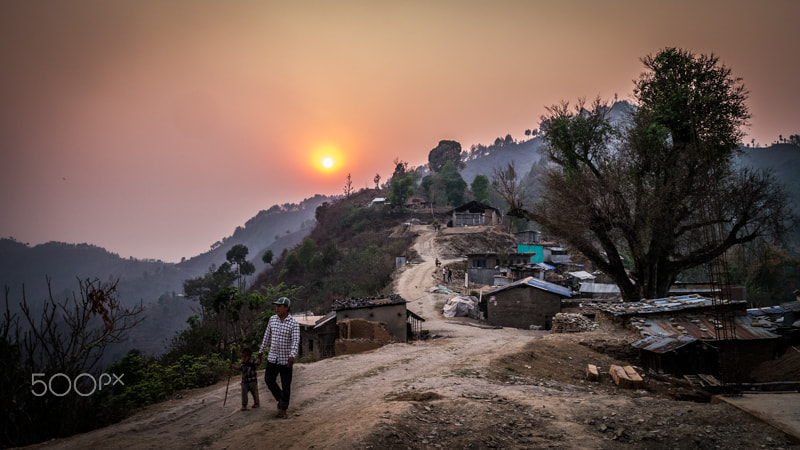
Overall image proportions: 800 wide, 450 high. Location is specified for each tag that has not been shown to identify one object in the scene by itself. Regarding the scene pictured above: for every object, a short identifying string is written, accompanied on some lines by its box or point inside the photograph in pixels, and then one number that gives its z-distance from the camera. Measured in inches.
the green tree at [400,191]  2970.0
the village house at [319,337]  687.7
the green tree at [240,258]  2640.3
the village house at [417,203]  3110.2
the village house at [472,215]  2554.1
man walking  254.2
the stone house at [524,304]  923.4
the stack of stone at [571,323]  682.2
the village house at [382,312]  751.7
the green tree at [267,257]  2519.6
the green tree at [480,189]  3073.3
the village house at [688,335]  440.8
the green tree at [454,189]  3270.2
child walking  272.7
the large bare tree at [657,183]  700.7
